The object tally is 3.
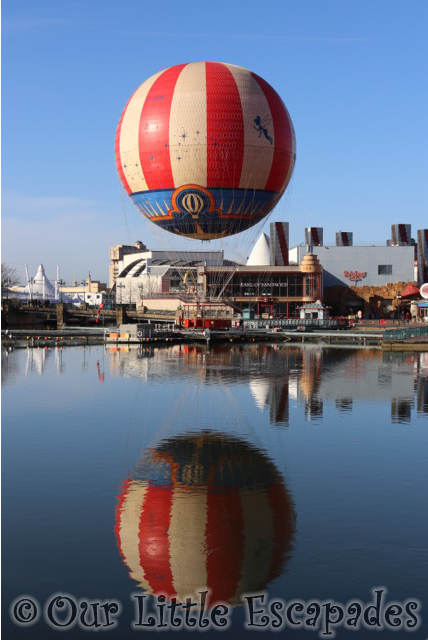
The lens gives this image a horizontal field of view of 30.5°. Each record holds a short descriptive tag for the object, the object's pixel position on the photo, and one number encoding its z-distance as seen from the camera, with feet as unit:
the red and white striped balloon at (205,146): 241.55
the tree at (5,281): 590.47
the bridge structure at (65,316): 435.53
